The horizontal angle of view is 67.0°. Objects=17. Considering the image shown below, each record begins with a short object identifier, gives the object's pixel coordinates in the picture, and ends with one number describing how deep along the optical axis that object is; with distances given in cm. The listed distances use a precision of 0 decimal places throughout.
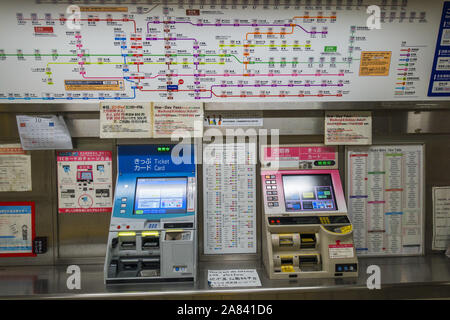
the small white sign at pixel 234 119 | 268
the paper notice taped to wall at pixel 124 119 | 252
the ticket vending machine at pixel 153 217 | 230
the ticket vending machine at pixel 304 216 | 238
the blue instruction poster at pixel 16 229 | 267
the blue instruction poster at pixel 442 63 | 254
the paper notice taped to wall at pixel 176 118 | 253
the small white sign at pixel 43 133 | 255
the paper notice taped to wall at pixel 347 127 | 266
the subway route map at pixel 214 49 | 245
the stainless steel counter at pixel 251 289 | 221
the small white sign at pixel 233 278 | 230
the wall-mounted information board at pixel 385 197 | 277
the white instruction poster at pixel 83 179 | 269
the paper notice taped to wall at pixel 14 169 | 267
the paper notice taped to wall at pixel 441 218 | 281
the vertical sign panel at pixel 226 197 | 271
